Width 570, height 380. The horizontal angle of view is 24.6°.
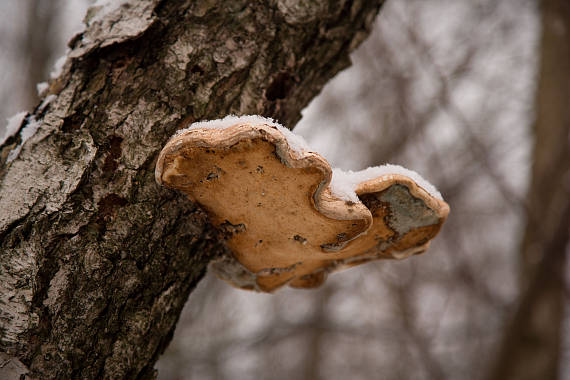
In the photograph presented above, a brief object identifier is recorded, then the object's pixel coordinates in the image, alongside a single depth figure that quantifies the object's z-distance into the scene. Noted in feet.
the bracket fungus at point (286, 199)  2.68
